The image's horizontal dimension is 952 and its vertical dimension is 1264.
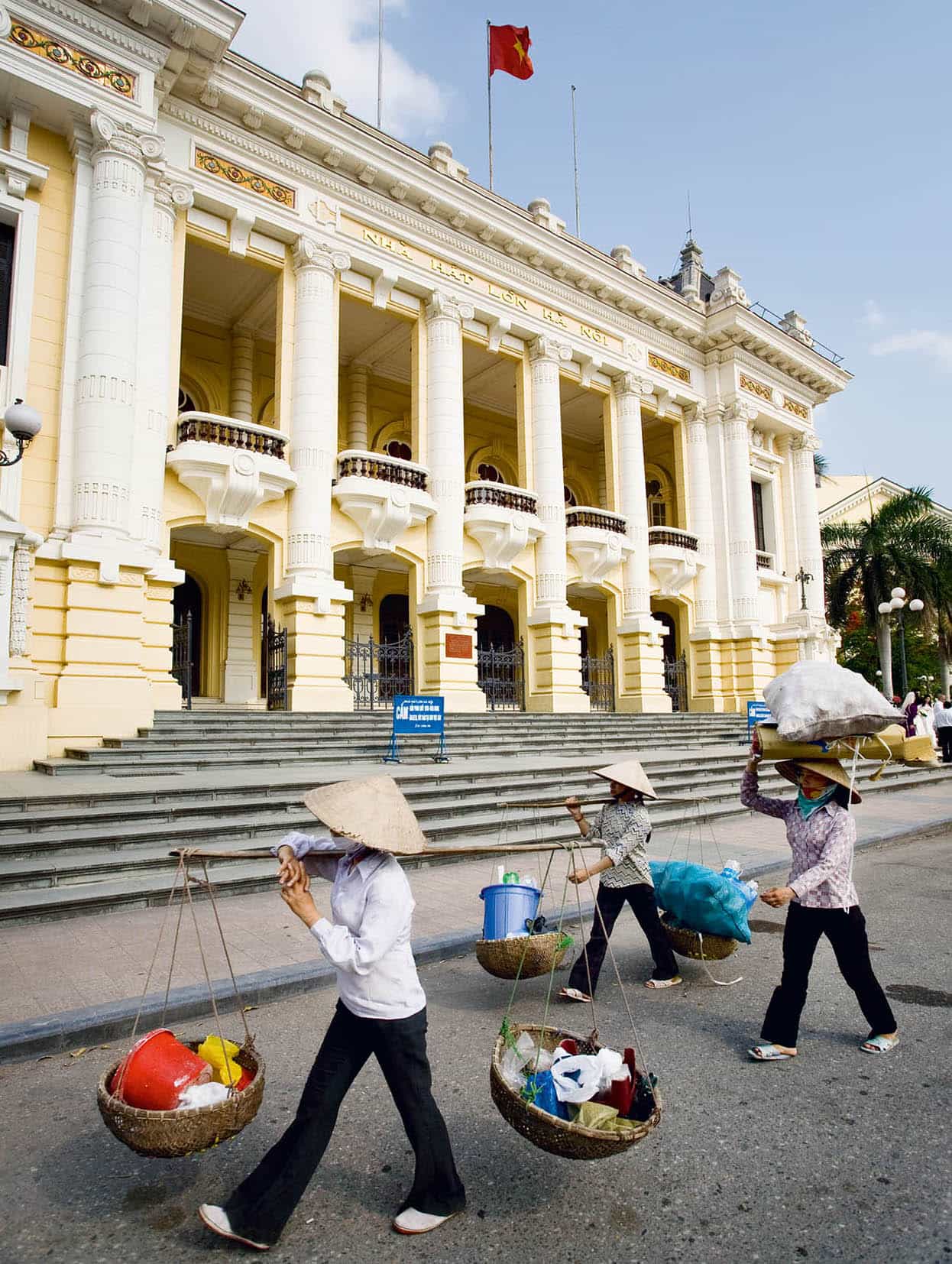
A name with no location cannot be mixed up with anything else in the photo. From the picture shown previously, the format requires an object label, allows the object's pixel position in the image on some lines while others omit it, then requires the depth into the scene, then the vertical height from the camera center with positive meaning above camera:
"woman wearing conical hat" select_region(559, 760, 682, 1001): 4.76 -0.92
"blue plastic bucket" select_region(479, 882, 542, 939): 4.83 -1.19
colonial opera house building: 12.70 +7.32
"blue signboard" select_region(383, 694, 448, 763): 12.59 +0.02
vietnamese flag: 21.52 +18.49
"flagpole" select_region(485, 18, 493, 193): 21.69 +18.04
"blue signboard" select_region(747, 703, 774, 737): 17.81 +0.02
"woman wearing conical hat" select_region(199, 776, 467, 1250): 2.59 -1.06
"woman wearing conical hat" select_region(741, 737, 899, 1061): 4.02 -1.08
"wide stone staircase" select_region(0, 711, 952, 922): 7.01 -0.92
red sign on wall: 18.30 +1.72
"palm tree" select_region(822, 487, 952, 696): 29.75 +6.02
